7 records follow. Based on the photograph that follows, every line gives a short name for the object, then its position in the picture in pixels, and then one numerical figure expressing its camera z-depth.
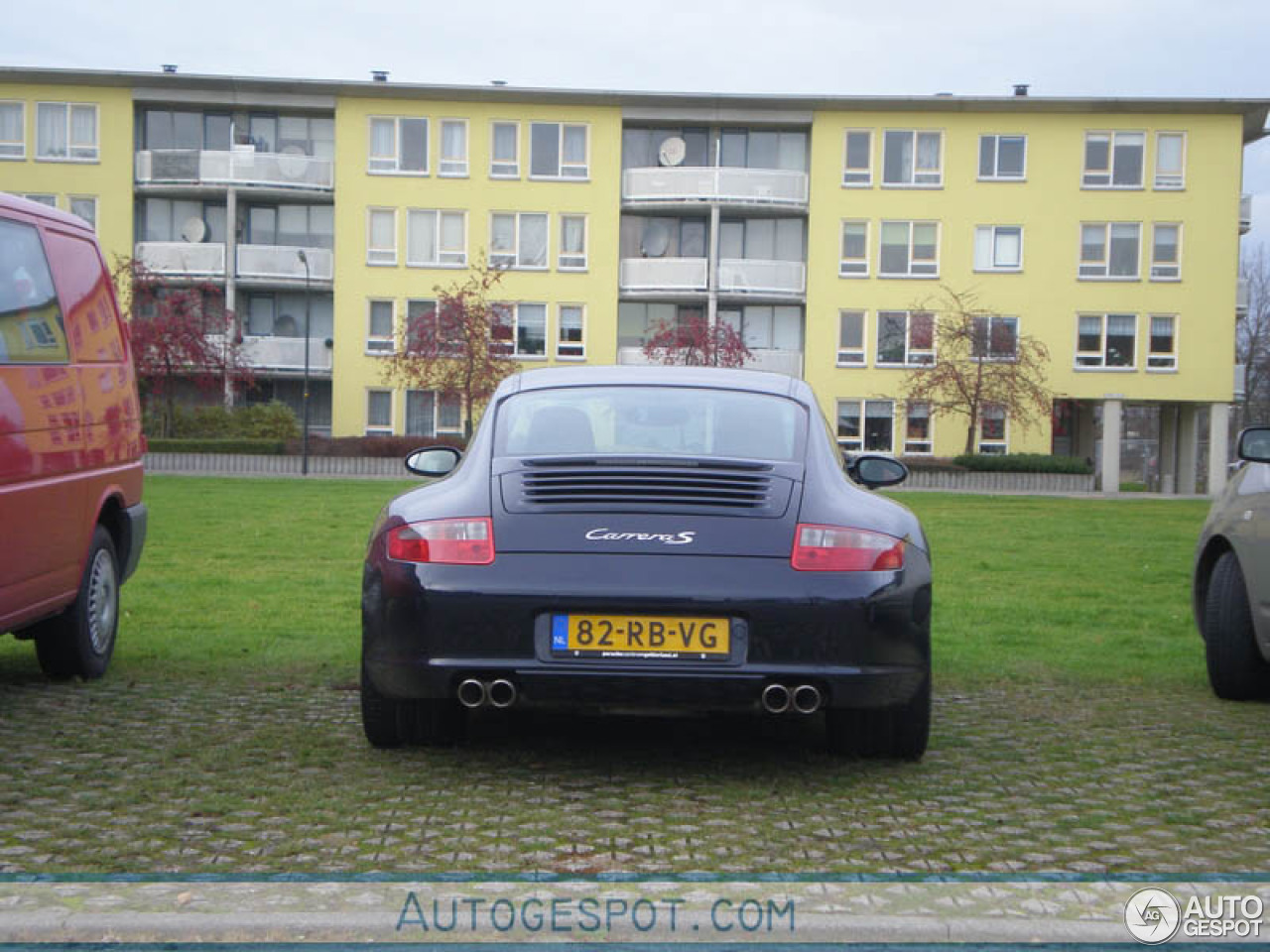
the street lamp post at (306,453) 40.22
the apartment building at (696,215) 48.94
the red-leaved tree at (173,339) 44.72
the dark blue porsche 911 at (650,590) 5.03
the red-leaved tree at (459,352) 45.91
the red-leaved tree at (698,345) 47.00
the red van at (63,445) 6.30
